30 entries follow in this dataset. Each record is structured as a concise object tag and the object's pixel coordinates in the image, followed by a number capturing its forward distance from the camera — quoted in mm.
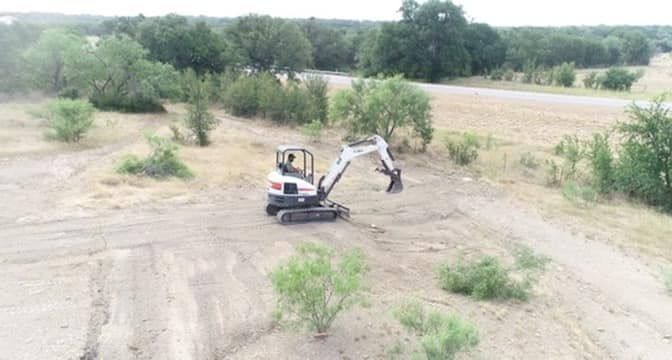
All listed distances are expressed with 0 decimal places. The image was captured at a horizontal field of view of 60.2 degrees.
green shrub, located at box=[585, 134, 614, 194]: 21406
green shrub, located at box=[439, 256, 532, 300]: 11414
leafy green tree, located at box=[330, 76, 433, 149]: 26953
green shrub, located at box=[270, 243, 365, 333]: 9031
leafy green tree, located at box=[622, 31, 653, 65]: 92250
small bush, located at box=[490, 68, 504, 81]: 61038
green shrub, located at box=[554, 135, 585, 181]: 22641
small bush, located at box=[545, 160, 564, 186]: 22953
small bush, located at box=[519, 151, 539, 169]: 25752
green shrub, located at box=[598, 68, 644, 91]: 55125
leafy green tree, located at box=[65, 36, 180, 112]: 34188
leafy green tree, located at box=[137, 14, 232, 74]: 45031
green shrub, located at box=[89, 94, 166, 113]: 36219
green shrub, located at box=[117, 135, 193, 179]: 20297
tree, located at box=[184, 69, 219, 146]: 26641
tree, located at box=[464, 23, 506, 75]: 64562
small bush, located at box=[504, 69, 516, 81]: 61281
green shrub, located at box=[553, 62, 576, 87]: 57062
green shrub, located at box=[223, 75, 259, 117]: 36938
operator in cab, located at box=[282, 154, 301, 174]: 15430
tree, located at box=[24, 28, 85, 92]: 36500
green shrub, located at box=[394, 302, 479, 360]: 7980
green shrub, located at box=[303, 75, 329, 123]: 34219
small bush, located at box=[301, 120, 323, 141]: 29391
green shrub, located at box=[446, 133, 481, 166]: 25766
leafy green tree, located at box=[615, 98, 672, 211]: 20891
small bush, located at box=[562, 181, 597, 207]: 19719
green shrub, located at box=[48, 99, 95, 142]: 25375
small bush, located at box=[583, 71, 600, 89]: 56000
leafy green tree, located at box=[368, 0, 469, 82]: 57781
